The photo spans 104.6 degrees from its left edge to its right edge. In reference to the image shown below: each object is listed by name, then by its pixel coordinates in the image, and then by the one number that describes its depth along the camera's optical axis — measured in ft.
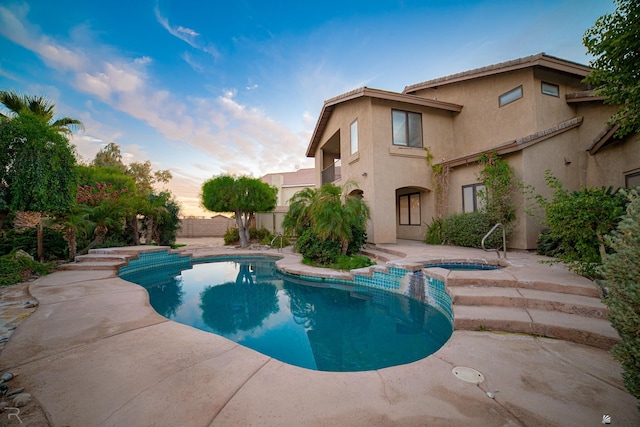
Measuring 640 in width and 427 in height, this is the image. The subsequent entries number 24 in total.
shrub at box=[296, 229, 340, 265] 26.89
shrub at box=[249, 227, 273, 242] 51.53
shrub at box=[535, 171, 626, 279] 12.44
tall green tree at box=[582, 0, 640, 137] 15.80
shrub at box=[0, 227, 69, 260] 25.48
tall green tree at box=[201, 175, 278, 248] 43.09
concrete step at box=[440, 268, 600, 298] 12.37
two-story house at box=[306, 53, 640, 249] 27.20
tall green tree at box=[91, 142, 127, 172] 70.93
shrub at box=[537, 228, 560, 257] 23.54
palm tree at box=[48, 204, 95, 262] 25.85
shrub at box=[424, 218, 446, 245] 33.30
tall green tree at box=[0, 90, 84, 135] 35.96
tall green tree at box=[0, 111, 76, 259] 19.38
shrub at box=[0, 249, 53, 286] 18.86
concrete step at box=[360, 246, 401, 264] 26.55
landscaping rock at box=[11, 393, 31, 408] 6.02
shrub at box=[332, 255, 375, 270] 24.71
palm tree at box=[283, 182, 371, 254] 25.71
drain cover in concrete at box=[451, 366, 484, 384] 7.07
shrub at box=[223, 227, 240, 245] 50.70
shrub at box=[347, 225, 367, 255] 28.45
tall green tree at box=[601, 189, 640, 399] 5.04
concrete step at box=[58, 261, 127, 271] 24.06
